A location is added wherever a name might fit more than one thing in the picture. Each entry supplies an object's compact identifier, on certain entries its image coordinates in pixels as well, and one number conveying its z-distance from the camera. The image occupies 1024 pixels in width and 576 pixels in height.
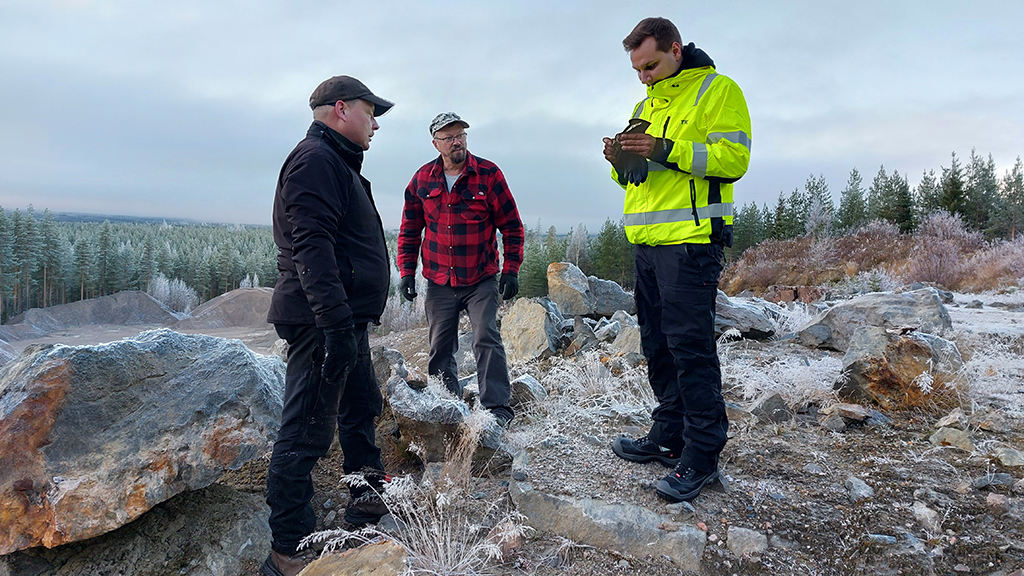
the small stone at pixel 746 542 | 2.14
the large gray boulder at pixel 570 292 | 7.80
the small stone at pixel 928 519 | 2.22
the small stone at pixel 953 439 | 2.99
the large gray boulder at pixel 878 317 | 5.42
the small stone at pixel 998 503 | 2.32
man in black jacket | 2.22
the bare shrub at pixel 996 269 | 11.51
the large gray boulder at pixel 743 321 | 6.15
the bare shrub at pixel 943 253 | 12.80
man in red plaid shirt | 3.95
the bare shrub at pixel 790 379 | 3.80
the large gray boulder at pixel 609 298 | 7.95
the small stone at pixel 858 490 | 2.49
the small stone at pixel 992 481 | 2.51
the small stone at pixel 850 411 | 3.41
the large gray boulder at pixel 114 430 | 2.27
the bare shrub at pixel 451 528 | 2.08
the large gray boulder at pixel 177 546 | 2.37
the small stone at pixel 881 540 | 2.14
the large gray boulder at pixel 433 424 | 3.09
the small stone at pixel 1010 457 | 2.74
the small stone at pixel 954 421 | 3.25
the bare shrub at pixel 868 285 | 10.53
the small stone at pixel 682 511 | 2.36
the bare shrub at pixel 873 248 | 16.89
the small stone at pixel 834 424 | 3.37
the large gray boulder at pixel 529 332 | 6.27
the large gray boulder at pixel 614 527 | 2.21
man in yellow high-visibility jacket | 2.38
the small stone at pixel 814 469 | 2.78
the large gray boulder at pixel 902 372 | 3.64
